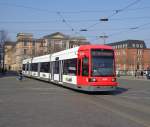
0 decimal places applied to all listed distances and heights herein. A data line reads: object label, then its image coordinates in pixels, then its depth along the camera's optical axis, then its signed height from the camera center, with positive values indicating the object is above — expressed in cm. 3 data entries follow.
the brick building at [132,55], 6971 +533
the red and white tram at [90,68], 1160 -1
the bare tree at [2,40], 3705 +600
